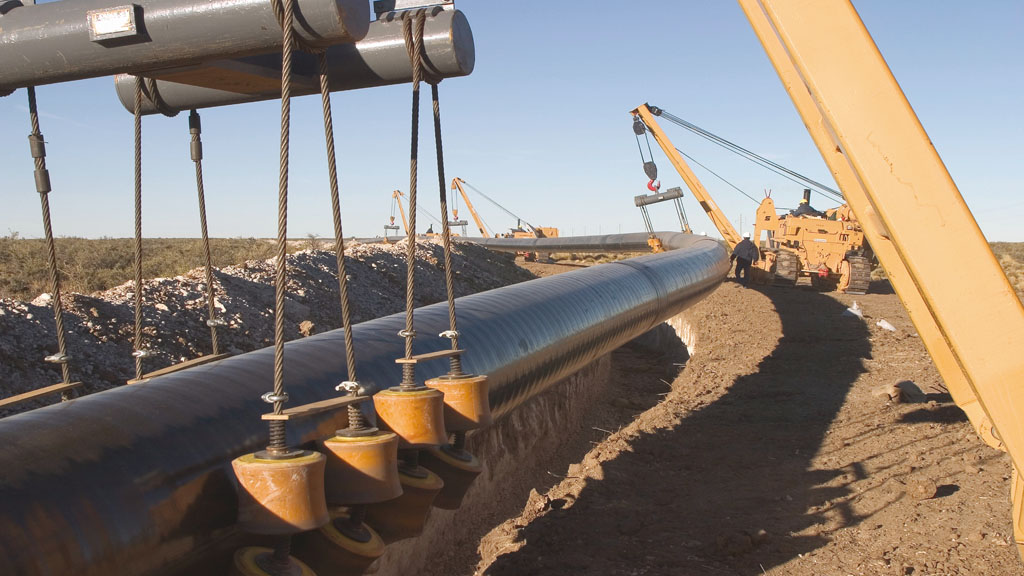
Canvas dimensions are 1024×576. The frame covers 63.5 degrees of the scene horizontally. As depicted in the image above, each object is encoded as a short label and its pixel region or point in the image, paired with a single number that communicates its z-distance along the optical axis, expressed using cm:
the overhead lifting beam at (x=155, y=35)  254
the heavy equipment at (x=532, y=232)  3788
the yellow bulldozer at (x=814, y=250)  2200
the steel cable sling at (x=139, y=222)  339
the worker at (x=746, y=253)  2198
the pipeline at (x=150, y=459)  217
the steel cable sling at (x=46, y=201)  328
